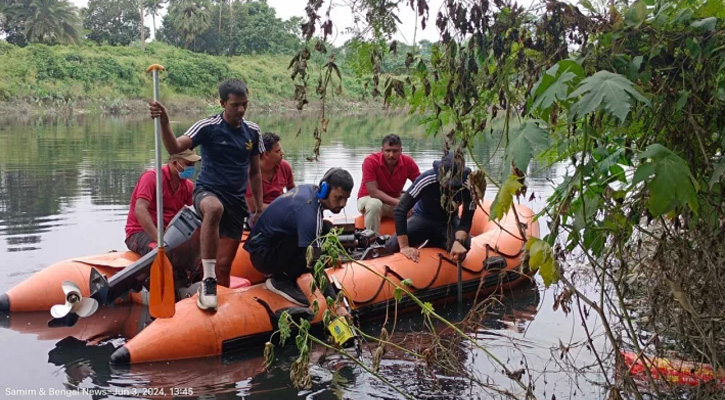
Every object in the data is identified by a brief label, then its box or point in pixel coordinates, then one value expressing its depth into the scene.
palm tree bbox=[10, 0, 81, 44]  51.06
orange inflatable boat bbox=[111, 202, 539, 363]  6.07
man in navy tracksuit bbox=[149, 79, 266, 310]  6.36
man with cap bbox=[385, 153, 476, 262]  7.61
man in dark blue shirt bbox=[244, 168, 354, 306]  5.96
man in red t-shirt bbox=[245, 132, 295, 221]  8.30
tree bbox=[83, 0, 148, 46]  60.00
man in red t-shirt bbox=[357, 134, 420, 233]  9.09
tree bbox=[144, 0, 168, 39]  56.99
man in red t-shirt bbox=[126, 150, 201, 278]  7.12
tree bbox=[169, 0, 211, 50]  51.84
